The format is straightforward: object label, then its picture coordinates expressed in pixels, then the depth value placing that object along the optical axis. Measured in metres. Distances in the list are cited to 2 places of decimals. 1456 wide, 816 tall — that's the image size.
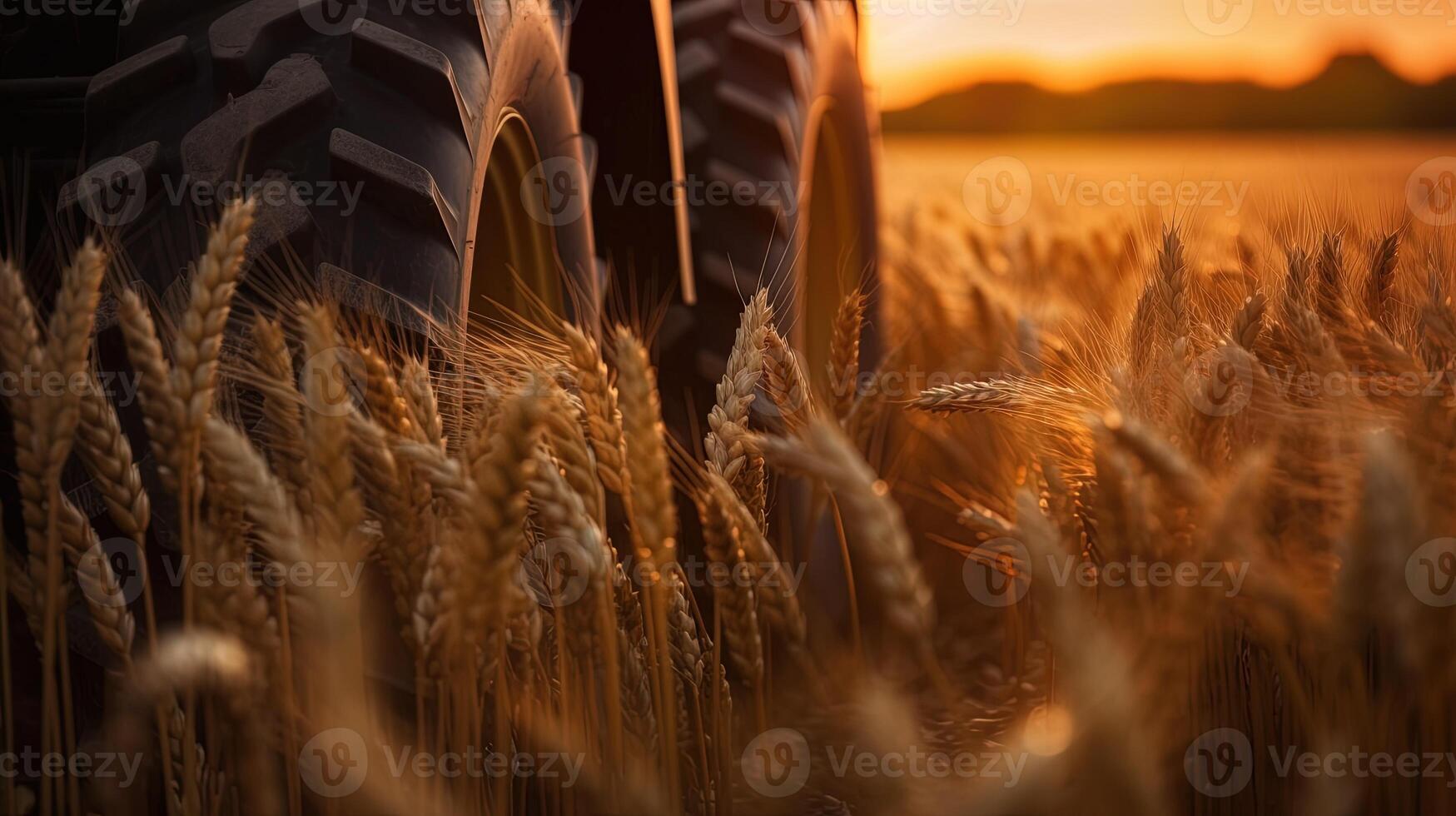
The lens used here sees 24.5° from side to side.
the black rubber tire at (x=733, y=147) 2.08
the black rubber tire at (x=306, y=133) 1.29
